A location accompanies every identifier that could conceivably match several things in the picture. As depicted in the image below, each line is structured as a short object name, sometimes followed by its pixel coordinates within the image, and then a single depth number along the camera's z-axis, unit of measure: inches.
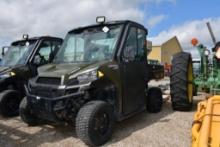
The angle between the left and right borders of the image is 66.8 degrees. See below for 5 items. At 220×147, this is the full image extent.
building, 756.9
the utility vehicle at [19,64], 154.1
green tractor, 142.0
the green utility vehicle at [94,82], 101.7
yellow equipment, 55.2
